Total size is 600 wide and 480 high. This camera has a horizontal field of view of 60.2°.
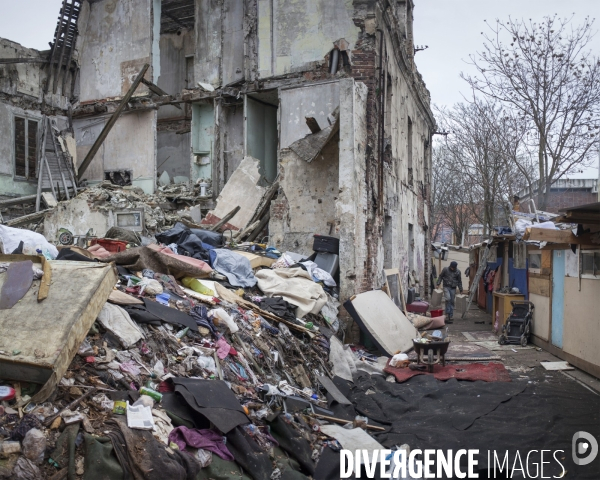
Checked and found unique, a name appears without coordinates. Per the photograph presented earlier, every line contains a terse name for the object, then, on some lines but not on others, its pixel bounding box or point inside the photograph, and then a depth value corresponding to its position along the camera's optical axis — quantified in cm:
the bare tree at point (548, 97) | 1409
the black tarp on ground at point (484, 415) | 514
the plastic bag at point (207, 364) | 493
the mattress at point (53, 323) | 364
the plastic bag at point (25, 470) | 304
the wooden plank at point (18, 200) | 1366
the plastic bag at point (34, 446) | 318
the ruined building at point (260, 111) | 1077
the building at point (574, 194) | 3062
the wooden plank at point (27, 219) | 1287
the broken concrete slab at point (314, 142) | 1036
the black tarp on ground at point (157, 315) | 517
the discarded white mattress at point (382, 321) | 915
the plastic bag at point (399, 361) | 842
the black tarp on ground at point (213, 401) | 405
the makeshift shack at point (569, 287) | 704
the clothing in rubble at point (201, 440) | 375
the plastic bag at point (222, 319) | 597
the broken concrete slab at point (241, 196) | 1277
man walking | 1490
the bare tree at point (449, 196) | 2839
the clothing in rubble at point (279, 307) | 737
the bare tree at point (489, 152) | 1652
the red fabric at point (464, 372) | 770
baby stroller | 1099
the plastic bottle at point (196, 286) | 708
